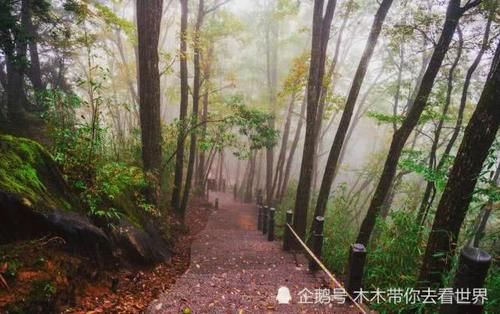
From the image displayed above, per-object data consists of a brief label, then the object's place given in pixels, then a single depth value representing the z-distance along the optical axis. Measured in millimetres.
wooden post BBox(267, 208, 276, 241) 8648
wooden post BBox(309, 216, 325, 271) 5391
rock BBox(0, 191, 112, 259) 2854
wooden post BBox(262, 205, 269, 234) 9984
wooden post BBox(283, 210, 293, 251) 7068
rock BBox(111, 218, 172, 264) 4367
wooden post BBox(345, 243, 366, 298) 4094
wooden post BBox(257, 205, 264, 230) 11356
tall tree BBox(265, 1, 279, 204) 16141
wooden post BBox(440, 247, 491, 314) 2342
